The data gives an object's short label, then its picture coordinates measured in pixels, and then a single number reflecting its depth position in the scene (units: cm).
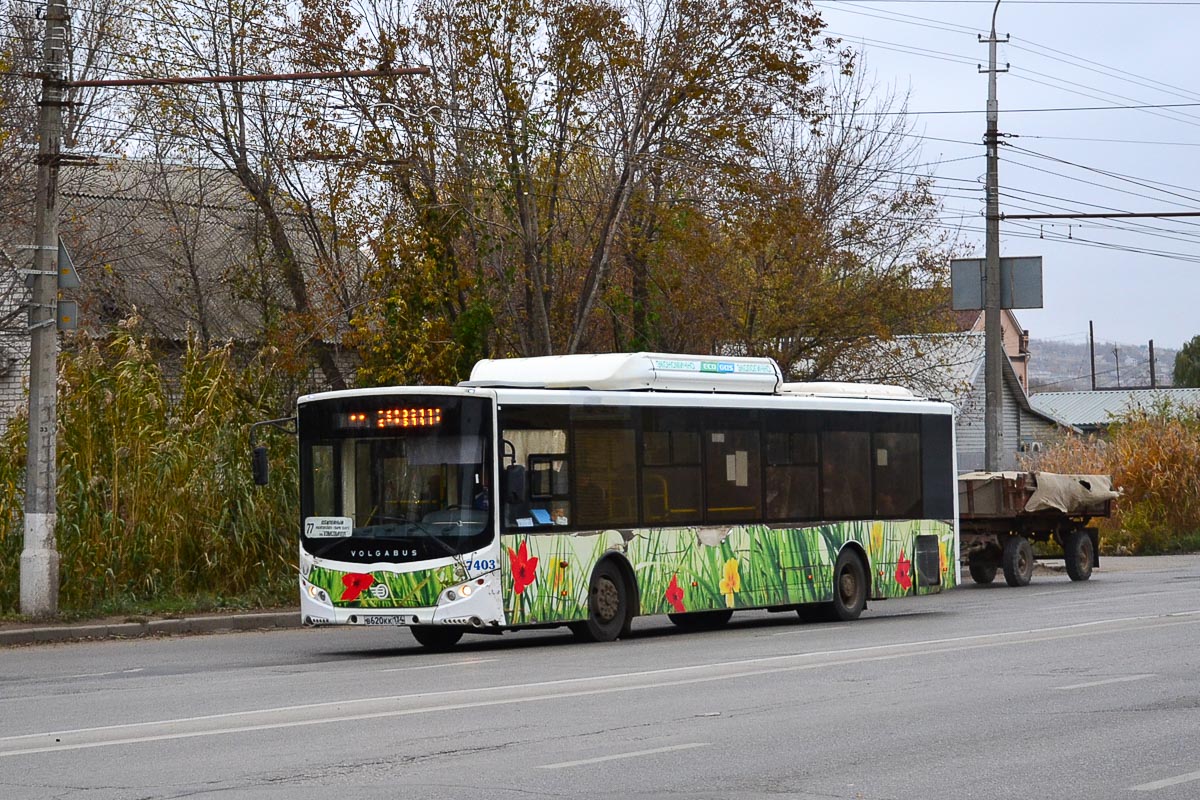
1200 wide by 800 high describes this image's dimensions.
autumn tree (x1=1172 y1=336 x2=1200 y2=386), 10956
